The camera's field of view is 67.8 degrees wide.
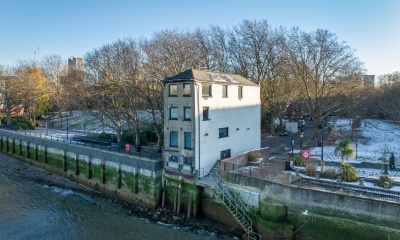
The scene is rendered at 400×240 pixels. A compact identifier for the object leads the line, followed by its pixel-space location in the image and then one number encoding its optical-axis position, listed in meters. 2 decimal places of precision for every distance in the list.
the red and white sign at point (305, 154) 22.50
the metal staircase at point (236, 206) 18.31
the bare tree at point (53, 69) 71.75
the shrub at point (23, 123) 49.88
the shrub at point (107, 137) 38.01
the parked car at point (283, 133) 45.88
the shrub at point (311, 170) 21.00
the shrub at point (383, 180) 18.17
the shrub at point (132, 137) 36.88
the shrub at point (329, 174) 20.16
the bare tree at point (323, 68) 37.47
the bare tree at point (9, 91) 51.41
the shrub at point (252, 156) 25.20
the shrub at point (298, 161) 24.19
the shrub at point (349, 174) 19.67
